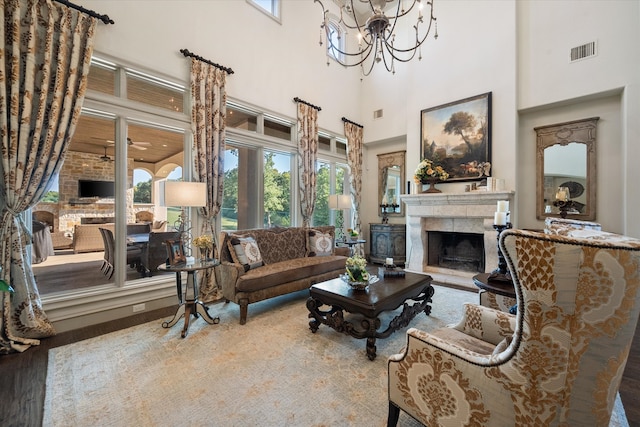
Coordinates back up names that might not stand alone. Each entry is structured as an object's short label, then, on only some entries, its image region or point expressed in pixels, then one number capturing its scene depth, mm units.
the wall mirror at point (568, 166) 4367
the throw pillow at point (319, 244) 4652
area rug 1698
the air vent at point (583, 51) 4160
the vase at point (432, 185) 5402
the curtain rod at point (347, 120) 6539
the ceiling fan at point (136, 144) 3557
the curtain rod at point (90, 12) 2826
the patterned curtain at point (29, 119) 2533
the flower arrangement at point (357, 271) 2758
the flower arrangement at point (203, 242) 3037
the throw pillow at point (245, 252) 3523
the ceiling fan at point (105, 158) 3547
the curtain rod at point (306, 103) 5367
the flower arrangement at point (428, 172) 5367
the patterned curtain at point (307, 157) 5426
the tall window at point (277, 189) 5164
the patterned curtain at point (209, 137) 3846
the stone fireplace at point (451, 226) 4758
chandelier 5969
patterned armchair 845
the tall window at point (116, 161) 3281
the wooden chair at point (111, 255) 3477
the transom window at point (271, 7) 4900
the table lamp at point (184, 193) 2977
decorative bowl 2732
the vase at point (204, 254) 3189
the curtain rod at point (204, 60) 3752
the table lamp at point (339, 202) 5445
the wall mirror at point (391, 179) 6703
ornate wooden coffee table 2402
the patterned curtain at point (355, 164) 6677
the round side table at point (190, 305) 2836
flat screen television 3631
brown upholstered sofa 3258
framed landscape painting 5027
